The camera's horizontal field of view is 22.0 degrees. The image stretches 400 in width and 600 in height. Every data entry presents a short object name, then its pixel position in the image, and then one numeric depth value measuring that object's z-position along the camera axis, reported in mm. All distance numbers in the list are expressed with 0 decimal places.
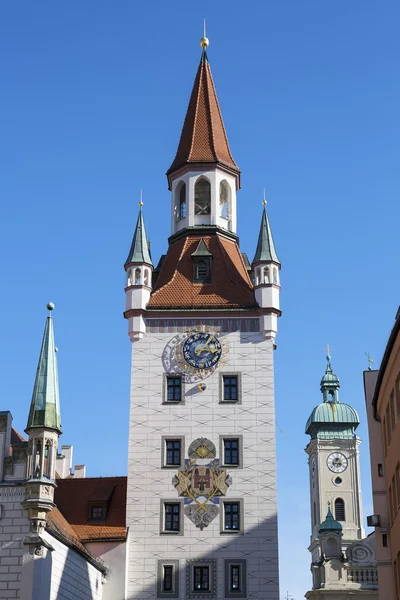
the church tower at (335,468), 92750
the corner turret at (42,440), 30984
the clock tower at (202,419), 39344
